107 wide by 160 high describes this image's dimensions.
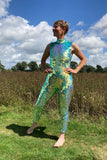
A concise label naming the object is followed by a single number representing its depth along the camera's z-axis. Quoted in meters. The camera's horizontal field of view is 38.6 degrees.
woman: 2.29
